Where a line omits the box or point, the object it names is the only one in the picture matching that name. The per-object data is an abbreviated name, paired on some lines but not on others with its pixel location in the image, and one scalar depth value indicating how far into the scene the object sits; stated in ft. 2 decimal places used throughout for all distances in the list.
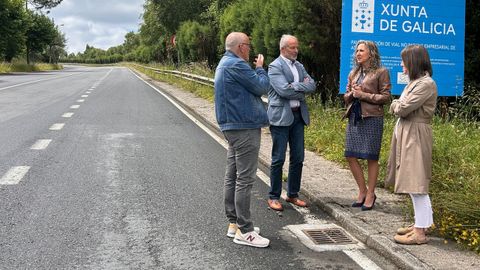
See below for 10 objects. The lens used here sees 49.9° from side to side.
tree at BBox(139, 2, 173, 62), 160.35
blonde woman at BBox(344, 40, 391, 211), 16.66
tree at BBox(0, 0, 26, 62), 175.52
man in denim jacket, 14.03
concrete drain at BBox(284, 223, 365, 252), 14.58
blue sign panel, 26.17
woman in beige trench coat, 14.03
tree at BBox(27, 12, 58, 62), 245.86
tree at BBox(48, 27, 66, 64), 307.58
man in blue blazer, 17.49
